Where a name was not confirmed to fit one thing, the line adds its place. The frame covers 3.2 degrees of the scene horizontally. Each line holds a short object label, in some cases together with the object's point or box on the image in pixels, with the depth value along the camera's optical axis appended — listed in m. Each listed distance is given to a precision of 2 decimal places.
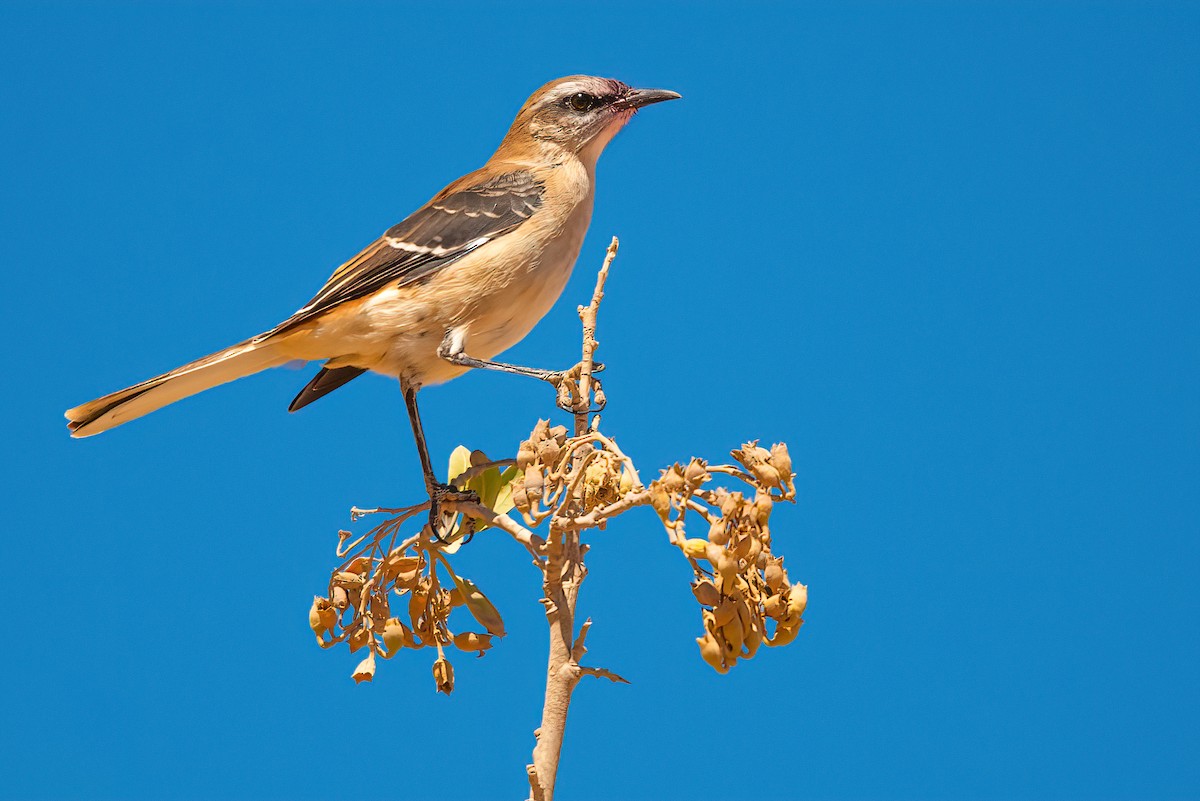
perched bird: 7.50
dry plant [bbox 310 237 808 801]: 7.37
